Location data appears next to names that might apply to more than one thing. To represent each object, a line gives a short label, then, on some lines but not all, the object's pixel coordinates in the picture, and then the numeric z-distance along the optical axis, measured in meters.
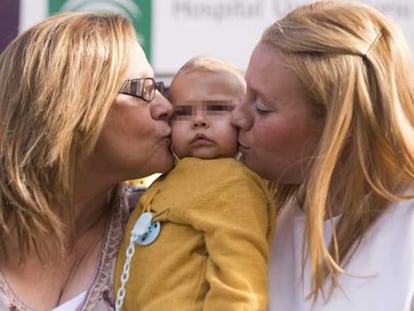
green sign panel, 4.02
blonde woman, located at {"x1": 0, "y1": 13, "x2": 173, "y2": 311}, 2.07
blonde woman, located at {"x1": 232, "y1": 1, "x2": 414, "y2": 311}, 1.90
